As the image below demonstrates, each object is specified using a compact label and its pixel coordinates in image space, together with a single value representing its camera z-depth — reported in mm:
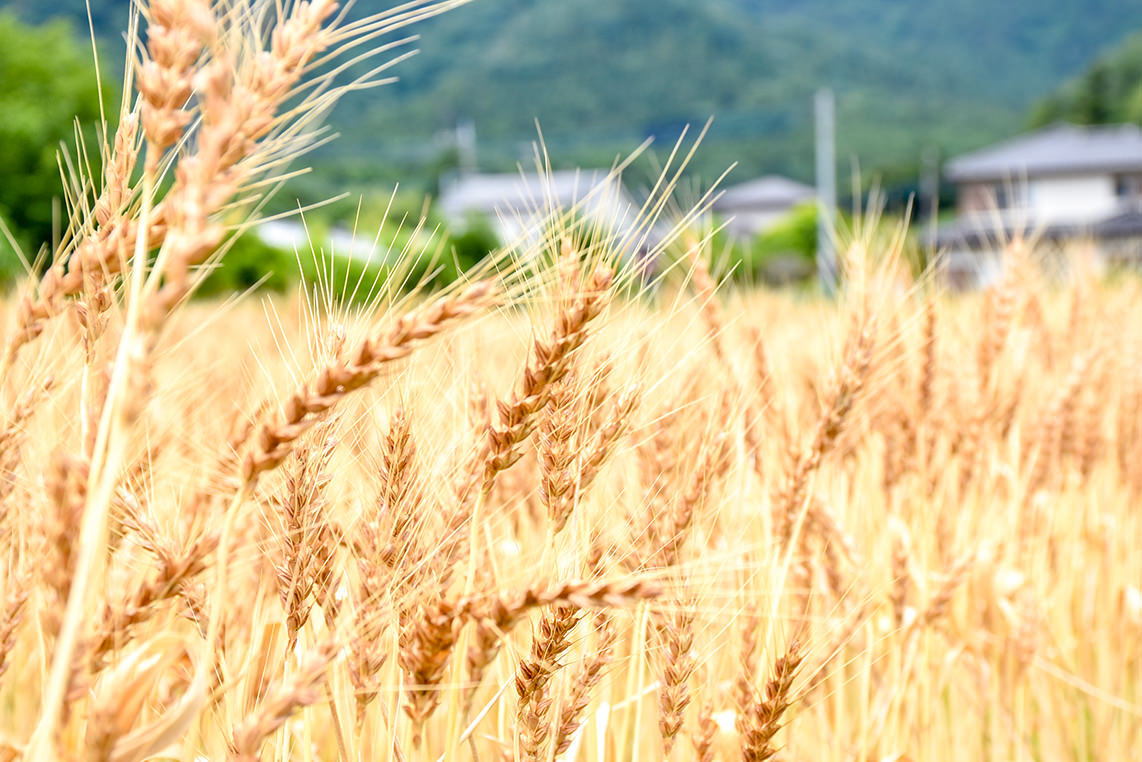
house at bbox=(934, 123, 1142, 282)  44812
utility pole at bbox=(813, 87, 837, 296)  32438
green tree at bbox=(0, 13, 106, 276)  21578
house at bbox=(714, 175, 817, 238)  75062
